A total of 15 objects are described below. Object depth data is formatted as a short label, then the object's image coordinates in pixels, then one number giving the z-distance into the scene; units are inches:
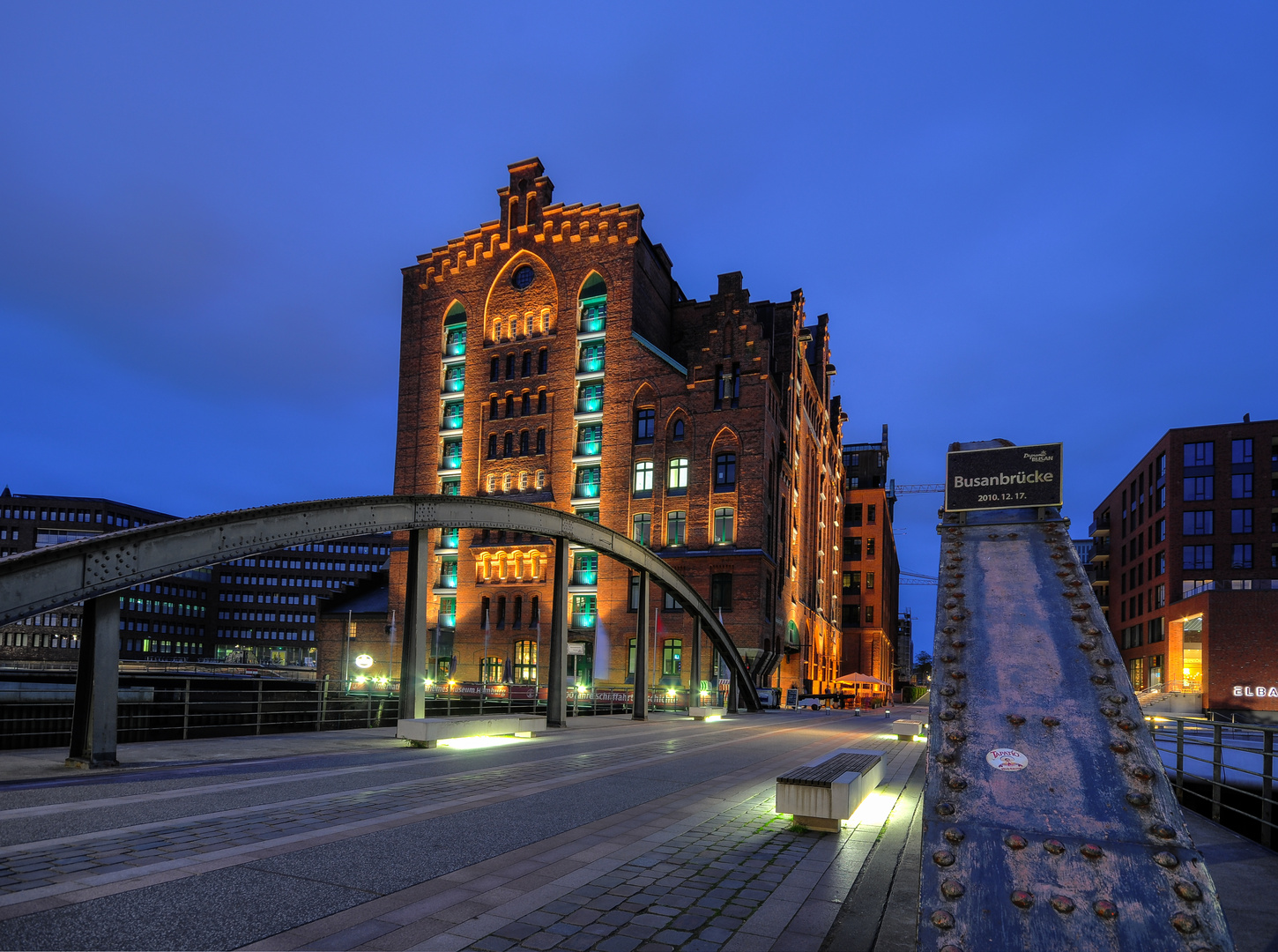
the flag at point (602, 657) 2080.5
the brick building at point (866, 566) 3796.8
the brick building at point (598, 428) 2107.5
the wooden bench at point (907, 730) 915.2
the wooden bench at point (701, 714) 1147.9
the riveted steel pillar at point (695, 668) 1183.6
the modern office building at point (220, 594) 4475.9
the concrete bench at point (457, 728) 591.5
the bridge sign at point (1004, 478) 231.9
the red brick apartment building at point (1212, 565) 2215.8
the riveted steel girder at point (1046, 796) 135.0
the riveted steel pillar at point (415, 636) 637.9
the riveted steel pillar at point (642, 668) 984.3
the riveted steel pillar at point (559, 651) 814.5
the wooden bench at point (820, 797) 319.6
